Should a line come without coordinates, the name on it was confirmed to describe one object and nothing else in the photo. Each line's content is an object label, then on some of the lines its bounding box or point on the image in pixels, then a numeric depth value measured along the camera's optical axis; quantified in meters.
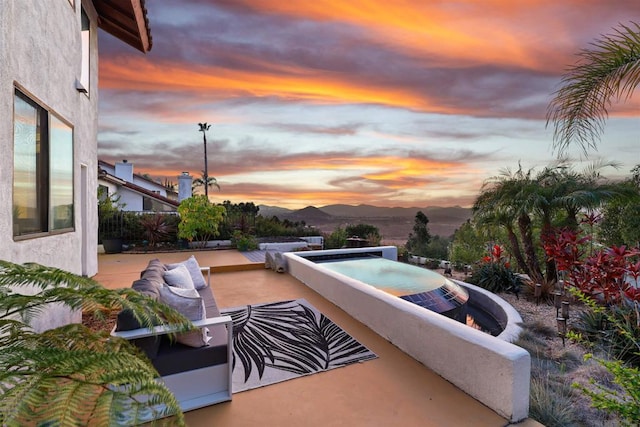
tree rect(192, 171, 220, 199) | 27.73
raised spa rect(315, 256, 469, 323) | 4.95
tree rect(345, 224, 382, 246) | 13.17
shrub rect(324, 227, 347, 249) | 12.34
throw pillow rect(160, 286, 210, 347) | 2.71
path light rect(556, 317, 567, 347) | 4.31
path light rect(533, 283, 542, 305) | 6.17
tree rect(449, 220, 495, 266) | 10.58
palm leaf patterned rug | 3.17
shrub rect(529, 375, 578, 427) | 2.49
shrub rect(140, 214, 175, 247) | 11.20
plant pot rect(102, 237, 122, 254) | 10.25
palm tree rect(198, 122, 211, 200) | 25.98
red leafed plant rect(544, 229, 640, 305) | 4.21
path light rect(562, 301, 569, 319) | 4.50
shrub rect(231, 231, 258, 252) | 10.85
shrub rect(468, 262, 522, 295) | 6.82
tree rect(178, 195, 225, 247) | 10.81
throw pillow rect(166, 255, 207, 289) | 4.87
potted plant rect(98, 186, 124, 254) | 10.29
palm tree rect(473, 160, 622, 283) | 6.29
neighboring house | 15.64
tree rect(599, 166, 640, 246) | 6.11
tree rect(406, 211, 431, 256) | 14.70
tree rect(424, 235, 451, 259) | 12.17
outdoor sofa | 2.45
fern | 1.05
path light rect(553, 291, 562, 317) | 4.90
